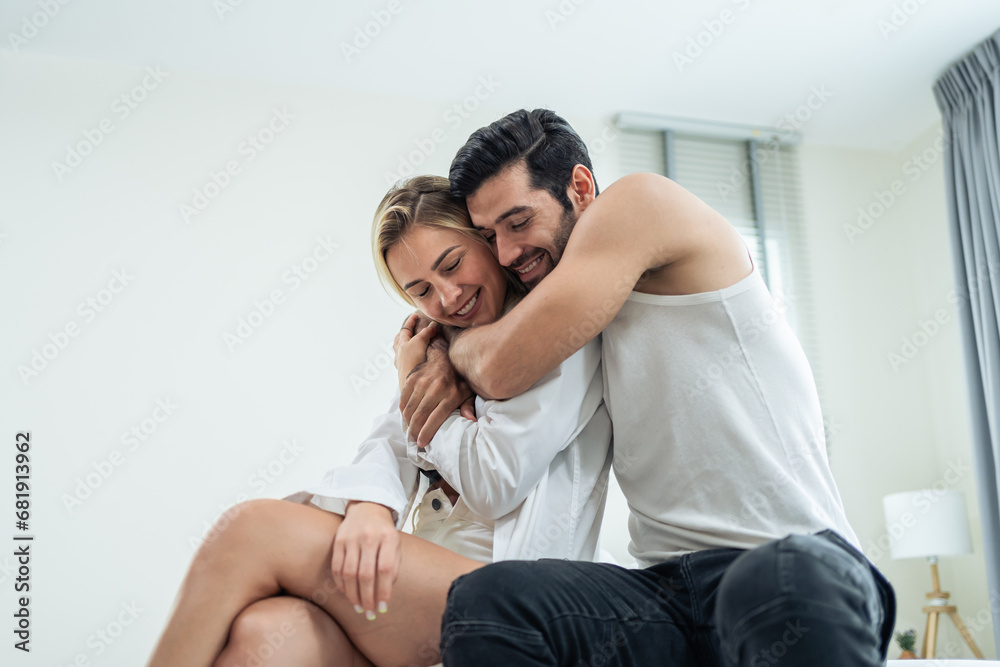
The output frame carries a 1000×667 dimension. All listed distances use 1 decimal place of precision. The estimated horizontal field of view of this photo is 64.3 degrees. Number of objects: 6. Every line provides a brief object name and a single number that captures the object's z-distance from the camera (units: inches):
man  33.8
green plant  121.2
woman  38.9
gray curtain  123.5
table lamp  122.3
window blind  145.4
